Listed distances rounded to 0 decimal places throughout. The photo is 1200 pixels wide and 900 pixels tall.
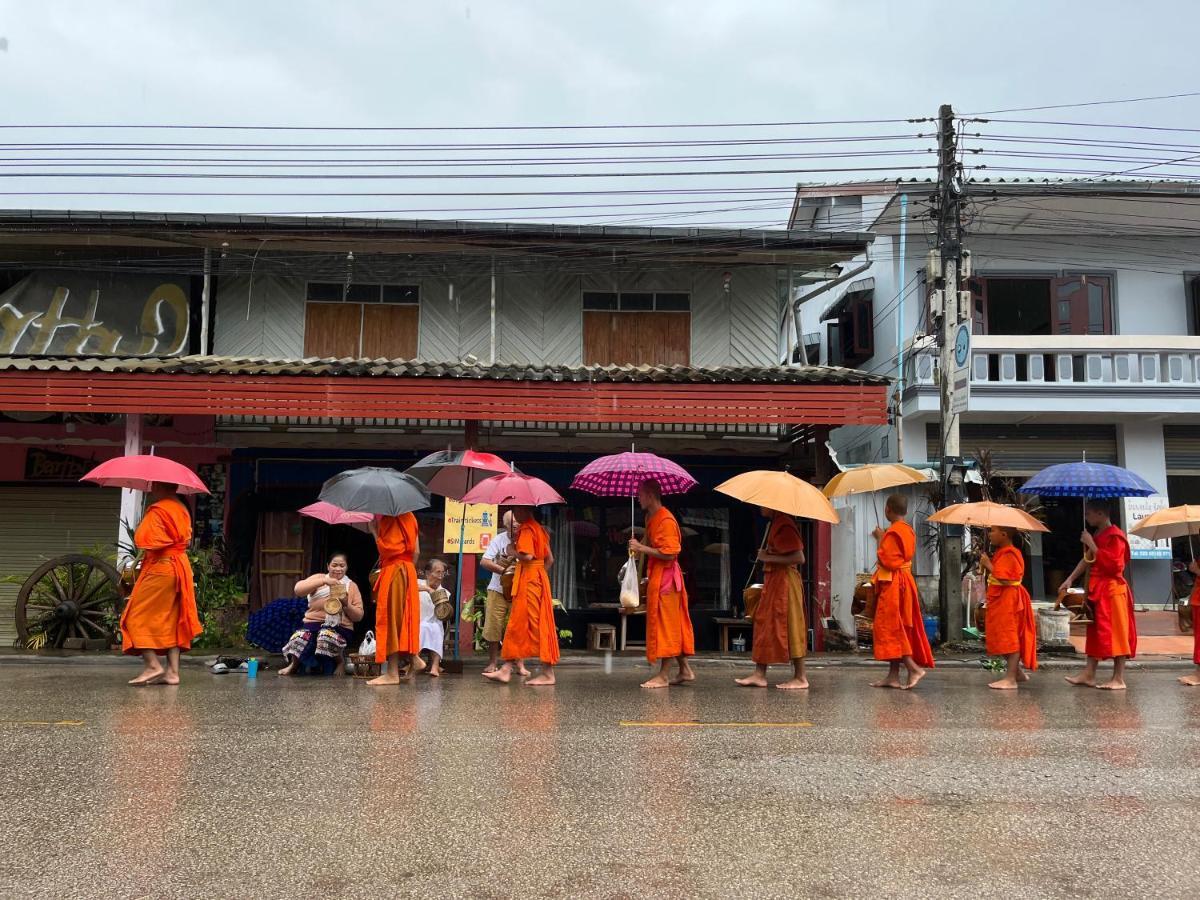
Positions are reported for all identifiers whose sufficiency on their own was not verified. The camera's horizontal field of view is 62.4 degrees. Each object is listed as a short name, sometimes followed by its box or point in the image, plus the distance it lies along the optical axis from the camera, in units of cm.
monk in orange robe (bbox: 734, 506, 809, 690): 881
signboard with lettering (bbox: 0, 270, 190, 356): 1452
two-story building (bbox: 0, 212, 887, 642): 1423
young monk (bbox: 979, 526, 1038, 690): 920
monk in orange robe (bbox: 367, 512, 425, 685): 878
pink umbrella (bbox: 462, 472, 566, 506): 907
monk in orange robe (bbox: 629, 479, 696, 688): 881
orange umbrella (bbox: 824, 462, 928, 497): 998
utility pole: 1304
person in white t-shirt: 962
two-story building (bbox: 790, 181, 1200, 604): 1733
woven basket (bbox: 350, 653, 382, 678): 977
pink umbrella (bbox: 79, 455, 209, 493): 881
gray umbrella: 849
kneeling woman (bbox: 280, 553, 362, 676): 967
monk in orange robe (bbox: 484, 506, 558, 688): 890
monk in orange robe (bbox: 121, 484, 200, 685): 870
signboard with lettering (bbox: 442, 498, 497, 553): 1148
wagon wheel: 1171
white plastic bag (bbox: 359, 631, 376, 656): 993
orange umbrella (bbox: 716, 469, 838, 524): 837
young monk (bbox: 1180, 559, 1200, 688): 978
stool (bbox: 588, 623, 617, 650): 1360
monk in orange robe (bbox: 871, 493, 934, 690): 892
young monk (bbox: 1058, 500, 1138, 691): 924
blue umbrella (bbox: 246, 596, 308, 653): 1048
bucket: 1338
